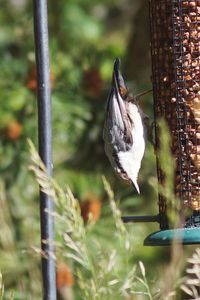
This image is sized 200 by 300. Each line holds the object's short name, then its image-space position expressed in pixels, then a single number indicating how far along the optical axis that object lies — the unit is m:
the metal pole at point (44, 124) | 5.72
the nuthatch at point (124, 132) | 7.84
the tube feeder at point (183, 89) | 7.15
